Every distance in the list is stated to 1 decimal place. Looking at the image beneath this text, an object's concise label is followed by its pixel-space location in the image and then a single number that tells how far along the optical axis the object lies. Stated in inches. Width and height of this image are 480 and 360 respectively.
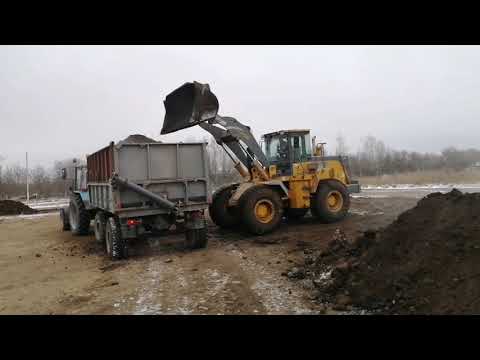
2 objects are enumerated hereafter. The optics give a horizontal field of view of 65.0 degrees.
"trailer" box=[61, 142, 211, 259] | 310.5
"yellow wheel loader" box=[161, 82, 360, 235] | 380.8
